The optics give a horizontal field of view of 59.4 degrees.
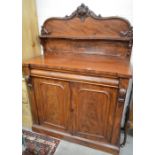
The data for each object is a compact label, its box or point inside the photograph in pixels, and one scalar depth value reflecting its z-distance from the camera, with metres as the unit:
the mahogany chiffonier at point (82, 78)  1.27
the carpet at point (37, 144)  1.56
